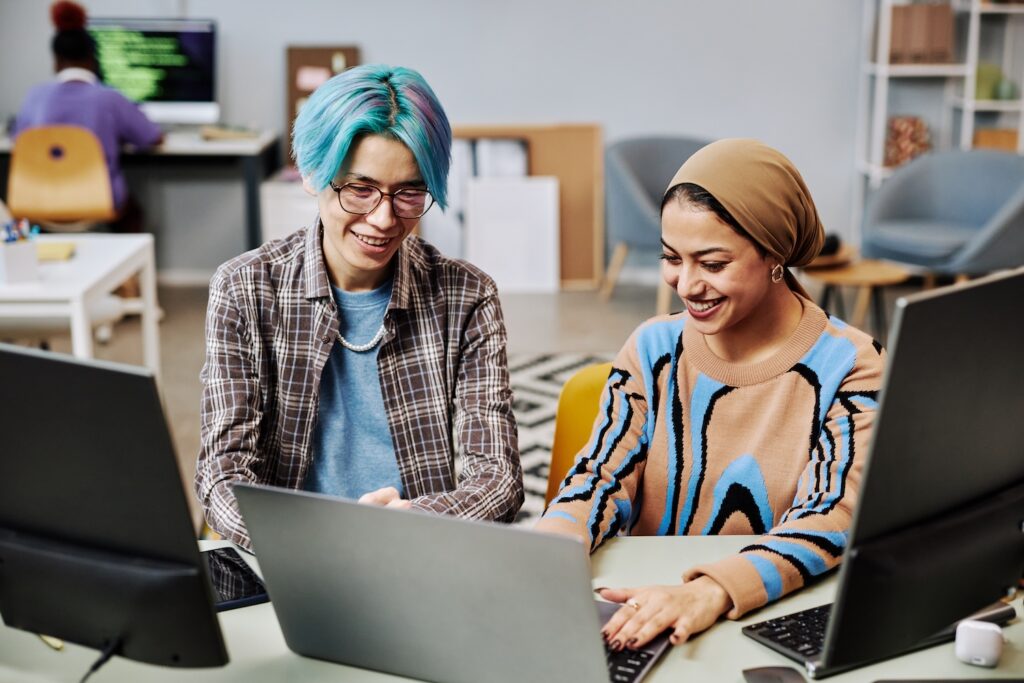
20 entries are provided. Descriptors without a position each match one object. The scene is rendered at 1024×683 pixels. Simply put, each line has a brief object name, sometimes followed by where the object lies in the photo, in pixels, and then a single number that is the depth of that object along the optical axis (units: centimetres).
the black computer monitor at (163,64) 563
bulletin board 581
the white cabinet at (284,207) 556
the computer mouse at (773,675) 118
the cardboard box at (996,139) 543
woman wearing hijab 153
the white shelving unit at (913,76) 541
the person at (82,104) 496
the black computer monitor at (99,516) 101
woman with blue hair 163
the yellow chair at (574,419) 186
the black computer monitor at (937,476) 98
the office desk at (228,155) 538
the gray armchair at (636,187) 520
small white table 304
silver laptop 101
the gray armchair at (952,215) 452
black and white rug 341
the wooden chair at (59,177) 479
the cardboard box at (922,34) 534
